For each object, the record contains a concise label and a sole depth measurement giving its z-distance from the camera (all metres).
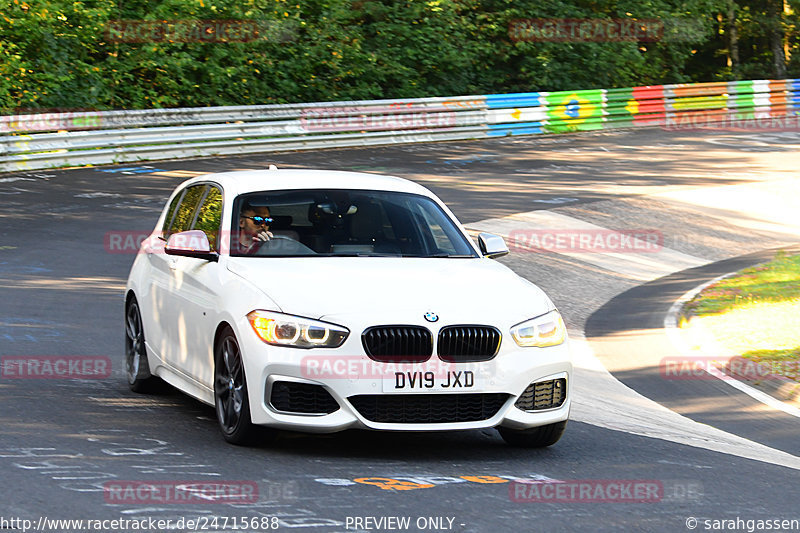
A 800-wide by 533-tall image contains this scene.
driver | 16.10
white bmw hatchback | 13.82
